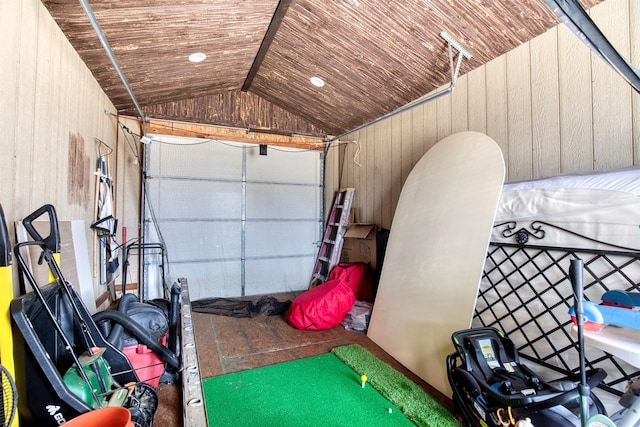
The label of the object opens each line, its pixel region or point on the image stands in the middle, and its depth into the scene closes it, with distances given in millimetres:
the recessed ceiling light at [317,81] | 3558
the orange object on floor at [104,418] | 1098
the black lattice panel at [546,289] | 1499
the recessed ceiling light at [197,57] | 3004
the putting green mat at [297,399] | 1817
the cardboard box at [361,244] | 3974
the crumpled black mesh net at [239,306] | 3803
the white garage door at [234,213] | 4176
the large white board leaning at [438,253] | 2080
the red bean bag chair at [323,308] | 3182
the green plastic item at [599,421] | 935
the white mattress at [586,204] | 1480
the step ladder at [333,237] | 4461
